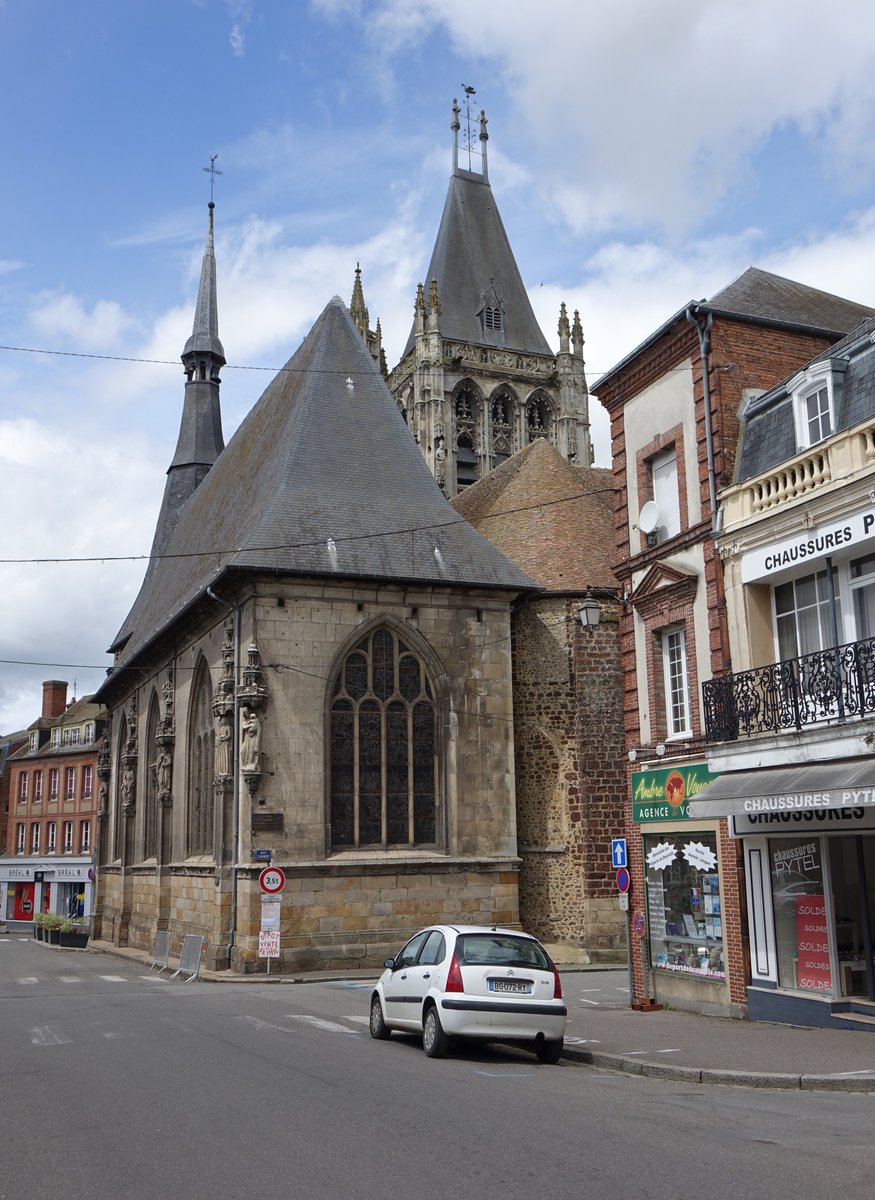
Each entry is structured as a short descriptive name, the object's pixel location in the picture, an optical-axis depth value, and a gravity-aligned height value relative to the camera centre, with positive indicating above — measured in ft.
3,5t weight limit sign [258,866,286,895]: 66.49 -0.31
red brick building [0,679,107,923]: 182.39 +9.00
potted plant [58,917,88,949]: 117.08 -5.31
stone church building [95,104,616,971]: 71.87 +10.65
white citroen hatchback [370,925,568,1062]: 35.22 -3.52
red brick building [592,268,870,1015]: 47.19 +11.02
